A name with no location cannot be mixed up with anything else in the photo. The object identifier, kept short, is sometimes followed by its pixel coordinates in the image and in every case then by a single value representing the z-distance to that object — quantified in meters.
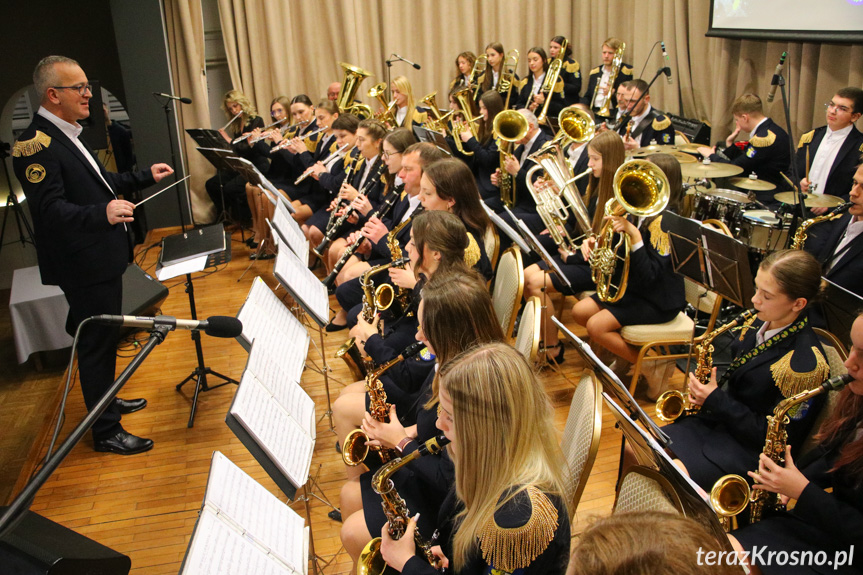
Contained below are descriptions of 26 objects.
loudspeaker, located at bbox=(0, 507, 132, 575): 1.61
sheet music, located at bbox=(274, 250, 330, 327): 2.81
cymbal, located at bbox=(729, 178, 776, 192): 4.54
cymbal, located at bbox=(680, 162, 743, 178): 4.50
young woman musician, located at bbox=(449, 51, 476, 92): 8.48
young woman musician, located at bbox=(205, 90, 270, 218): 7.07
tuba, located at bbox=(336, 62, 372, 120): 6.52
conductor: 3.07
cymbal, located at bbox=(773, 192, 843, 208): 3.88
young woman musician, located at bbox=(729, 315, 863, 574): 1.82
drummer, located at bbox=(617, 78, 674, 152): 5.76
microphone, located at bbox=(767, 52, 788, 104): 3.45
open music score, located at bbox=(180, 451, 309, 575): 1.48
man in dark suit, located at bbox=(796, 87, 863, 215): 4.47
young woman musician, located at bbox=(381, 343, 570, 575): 1.49
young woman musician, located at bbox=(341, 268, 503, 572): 2.13
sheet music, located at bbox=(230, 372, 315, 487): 1.92
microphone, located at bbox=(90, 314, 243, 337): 1.58
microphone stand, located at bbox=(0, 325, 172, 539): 1.12
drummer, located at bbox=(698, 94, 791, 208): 5.16
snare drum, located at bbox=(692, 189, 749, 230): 4.25
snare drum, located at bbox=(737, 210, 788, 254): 3.97
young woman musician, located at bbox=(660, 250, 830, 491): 2.25
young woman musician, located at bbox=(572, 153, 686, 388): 3.39
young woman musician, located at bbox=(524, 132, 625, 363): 3.90
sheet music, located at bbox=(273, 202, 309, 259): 3.38
